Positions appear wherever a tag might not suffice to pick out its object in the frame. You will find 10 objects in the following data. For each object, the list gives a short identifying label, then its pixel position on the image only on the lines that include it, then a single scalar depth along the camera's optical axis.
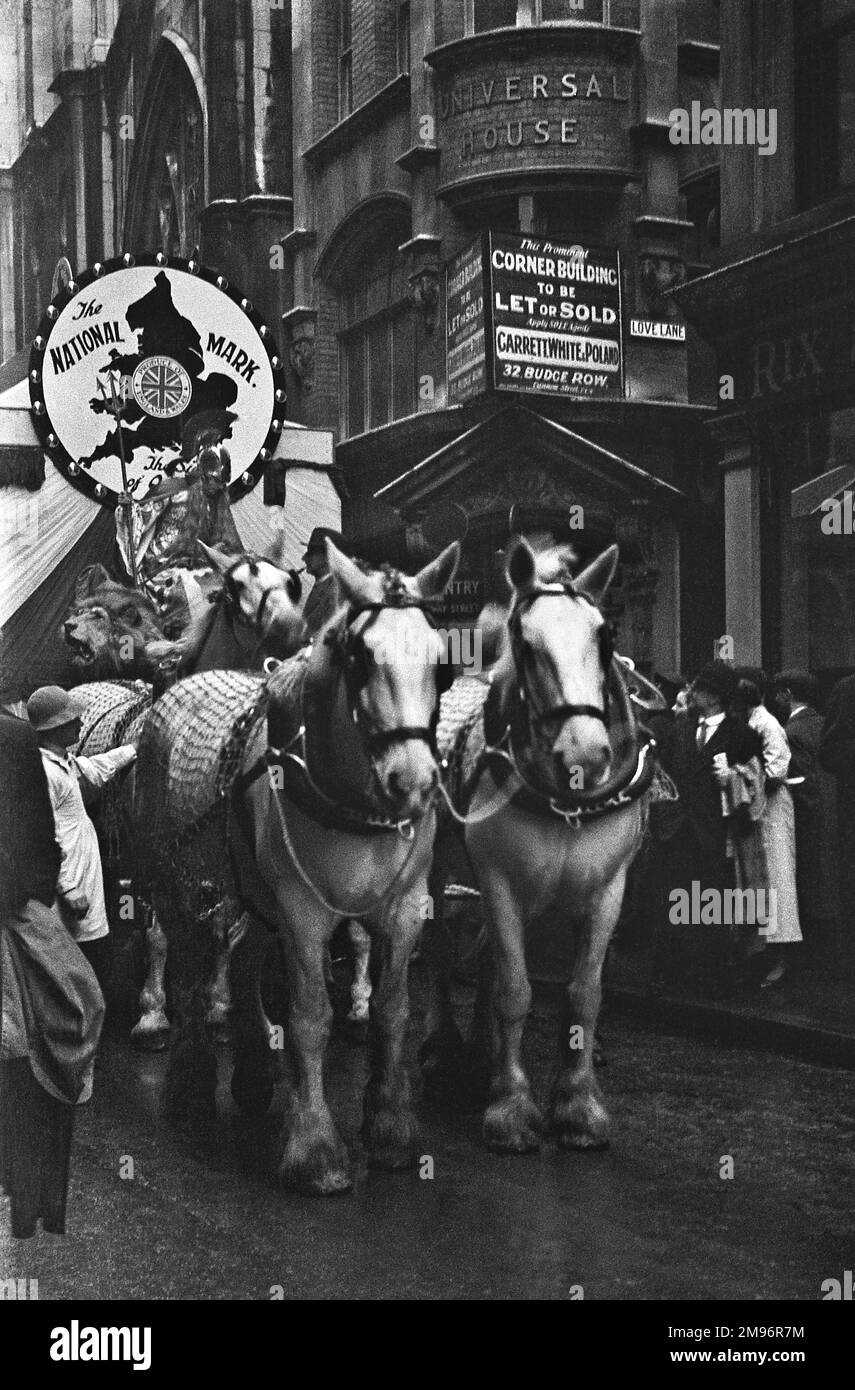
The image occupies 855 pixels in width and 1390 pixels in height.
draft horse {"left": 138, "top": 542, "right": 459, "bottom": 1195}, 5.17
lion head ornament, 7.44
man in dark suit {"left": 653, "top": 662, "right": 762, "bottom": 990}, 6.72
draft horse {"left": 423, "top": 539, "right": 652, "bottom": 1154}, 5.75
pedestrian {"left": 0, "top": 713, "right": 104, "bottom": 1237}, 5.55
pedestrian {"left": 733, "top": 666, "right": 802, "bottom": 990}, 6.64
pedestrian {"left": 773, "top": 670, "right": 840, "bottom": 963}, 6.82
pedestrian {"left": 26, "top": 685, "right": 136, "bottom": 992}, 6.18
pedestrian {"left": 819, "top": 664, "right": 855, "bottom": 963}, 6.84
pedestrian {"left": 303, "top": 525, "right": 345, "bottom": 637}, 5.85
